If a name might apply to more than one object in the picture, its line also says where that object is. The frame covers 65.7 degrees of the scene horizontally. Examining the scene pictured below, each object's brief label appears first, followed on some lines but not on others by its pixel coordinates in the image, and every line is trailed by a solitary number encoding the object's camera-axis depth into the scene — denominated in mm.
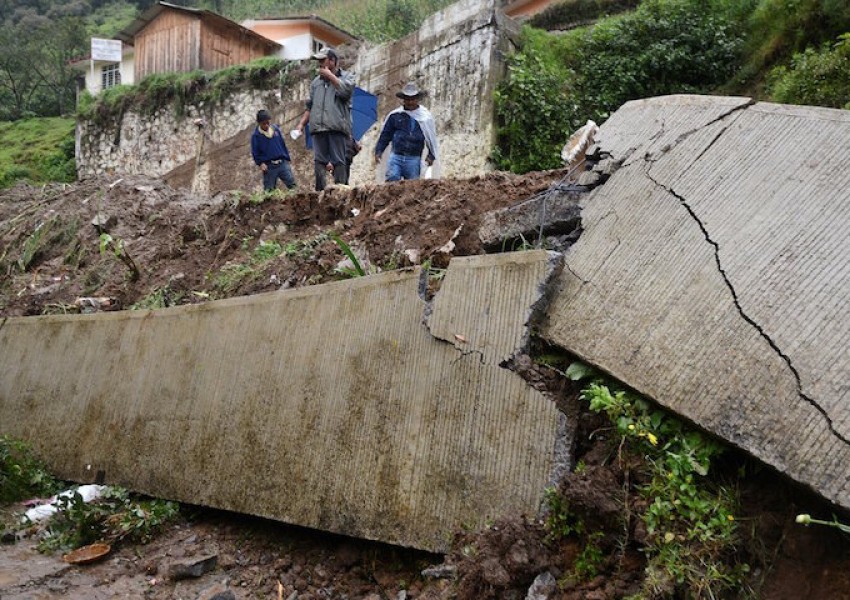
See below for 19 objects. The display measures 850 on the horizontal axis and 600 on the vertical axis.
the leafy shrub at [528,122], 8133
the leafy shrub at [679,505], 1851
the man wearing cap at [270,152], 7344
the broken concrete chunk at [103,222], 6747
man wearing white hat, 6164
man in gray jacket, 6445
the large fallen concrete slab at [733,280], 1936
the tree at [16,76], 29094
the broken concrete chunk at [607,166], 3057
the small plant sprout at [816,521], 1679
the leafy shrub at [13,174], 19812
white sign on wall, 22781
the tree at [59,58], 28609
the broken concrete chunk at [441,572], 2257
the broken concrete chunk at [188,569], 2926
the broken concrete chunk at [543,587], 2010
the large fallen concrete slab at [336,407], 2457
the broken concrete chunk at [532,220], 3014
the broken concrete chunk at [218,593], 2674
